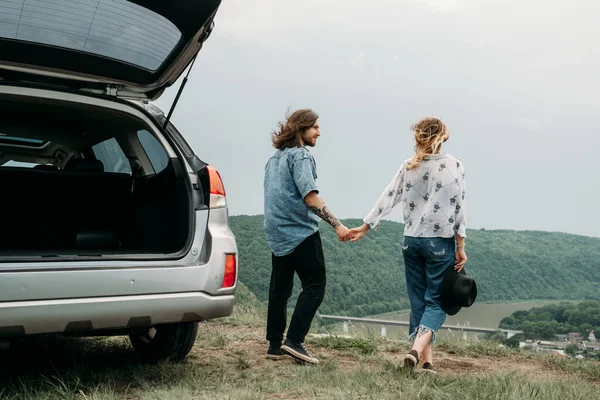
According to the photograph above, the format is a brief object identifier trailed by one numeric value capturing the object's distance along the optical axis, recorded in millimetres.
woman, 4191
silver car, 3127
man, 4379
